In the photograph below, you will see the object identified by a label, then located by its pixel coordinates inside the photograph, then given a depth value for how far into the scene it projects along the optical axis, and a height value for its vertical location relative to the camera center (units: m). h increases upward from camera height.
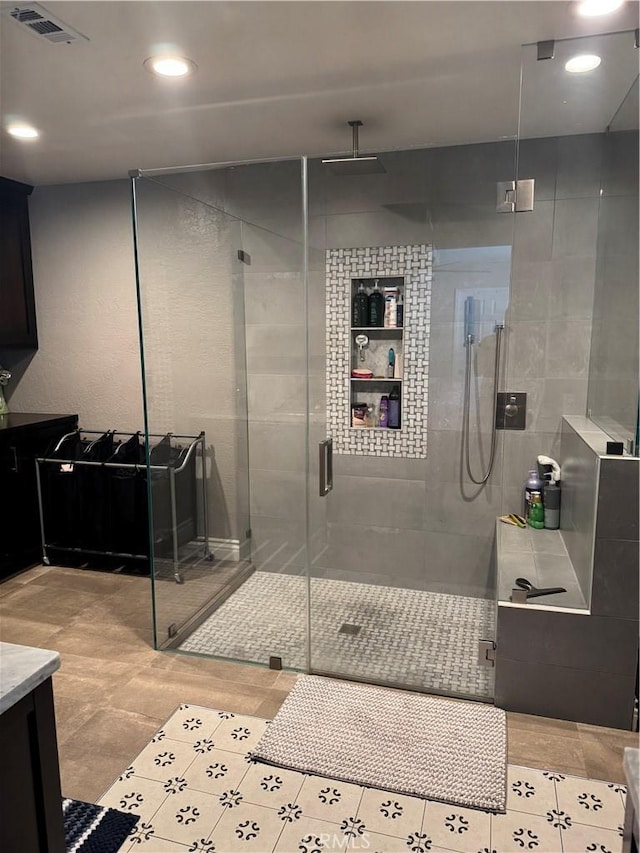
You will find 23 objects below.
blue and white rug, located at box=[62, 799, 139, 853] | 1.76 -1.42
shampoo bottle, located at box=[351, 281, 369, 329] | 2.76 +0.22
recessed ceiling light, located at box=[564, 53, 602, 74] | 2.23 +1.10
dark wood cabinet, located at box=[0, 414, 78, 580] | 3.60 -0.78
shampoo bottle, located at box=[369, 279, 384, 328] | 2.72 +0.22
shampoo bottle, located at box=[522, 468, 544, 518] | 3.06 -0.65
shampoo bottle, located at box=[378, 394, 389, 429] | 2.82 -0.28
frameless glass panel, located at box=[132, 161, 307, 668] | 2.79 -0.13
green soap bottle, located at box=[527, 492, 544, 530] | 3.00 -0.77
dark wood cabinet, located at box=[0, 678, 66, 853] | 1.11 -0.81
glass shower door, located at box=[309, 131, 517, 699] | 2.56 -0.27
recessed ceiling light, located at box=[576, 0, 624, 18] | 1.80 +1.05
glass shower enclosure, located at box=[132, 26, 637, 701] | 2.61 -0.08
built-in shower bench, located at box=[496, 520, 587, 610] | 2.37 -0.90
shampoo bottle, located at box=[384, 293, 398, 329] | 2.69 +0.20
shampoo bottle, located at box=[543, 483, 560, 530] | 2.98 -0.74
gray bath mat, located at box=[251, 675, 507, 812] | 2.01 -1.40
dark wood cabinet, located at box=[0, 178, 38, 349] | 3.81 +0.56
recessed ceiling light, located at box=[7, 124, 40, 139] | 2.80 +1.06
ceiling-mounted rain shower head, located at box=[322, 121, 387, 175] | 2.61 +0.83
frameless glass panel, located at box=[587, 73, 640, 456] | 2.30 +0.28
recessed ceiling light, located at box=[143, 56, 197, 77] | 2.12 +1.04
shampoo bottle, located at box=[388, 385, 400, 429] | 2.78 -0.24
